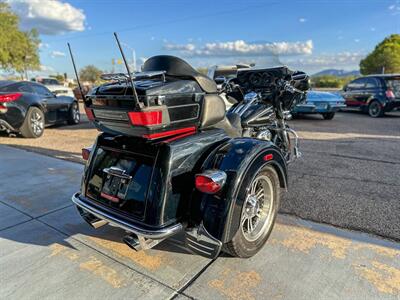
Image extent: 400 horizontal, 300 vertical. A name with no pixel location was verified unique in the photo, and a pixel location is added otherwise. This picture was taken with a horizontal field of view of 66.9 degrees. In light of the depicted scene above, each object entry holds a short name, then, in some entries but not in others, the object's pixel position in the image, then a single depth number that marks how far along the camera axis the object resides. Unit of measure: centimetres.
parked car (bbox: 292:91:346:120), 988
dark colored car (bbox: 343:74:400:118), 1082
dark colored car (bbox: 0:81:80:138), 703
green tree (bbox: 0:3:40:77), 2728
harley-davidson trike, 211
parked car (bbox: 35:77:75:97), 1675
